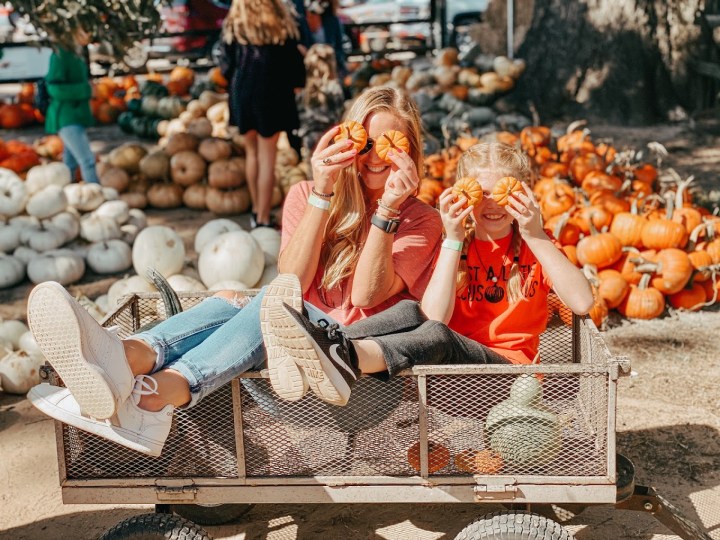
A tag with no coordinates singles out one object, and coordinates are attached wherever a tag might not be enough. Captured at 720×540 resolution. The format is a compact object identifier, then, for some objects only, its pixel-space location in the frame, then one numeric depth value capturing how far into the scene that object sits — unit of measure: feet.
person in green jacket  26.08
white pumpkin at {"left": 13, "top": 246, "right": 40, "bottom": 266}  20.90
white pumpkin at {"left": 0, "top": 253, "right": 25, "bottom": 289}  20.24
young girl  7.92
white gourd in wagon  8.26
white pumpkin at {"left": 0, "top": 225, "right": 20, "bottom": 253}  21.26
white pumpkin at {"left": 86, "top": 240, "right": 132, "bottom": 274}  20.95
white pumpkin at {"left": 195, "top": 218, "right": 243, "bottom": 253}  19.88
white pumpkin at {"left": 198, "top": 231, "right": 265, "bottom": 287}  17.43
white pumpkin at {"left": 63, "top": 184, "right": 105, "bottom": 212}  22.59
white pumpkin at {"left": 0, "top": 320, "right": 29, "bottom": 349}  16.51
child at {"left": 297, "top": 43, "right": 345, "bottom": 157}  27.37
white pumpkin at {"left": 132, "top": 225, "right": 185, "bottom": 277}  18.48
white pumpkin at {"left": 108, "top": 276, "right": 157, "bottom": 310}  17.18
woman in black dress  23.00
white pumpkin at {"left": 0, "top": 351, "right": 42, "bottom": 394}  15.31
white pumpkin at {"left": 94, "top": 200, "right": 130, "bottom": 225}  22.18
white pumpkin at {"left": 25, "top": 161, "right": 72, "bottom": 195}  23.22
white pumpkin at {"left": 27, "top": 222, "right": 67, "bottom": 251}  21.17
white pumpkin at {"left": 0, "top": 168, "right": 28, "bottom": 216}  21.77
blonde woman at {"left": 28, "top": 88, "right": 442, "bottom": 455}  7.70
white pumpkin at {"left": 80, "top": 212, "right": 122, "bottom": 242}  21.71
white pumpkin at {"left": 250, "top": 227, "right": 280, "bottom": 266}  18.97
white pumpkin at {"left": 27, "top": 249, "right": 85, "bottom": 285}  20.33
